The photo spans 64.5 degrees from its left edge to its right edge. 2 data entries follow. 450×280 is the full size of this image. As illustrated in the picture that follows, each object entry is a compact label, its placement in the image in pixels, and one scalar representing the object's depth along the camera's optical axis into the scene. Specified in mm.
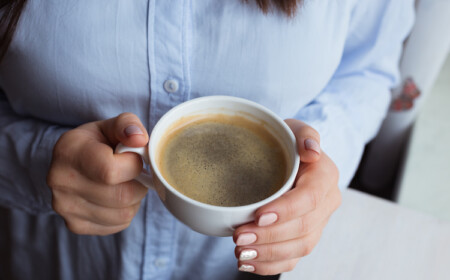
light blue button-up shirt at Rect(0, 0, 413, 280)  536
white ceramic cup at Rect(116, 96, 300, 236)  391
